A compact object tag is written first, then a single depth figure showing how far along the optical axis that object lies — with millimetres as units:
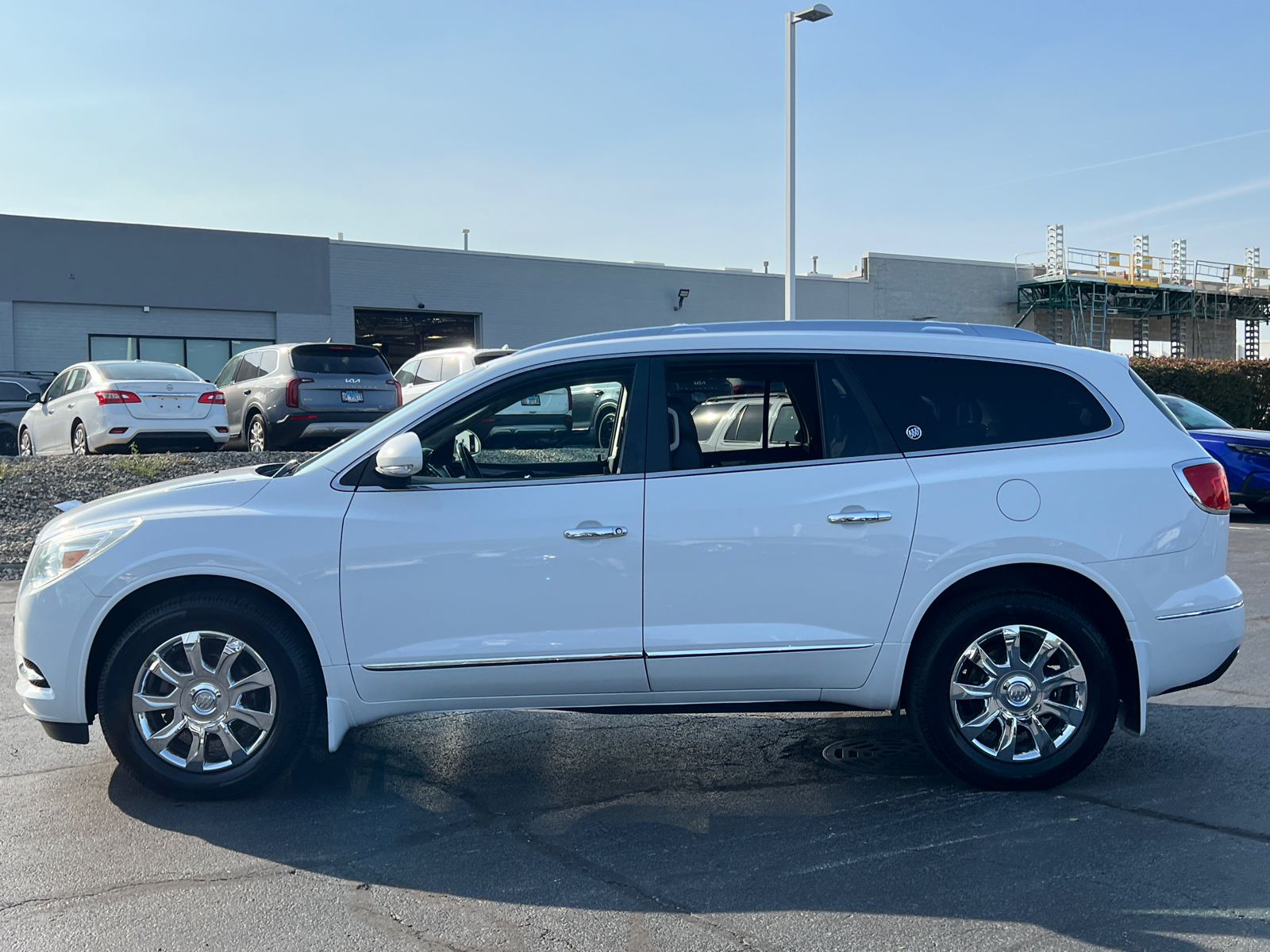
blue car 14344
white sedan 15242
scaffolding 45594
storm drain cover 5023
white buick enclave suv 4520
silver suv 15930
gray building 31078
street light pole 19938
